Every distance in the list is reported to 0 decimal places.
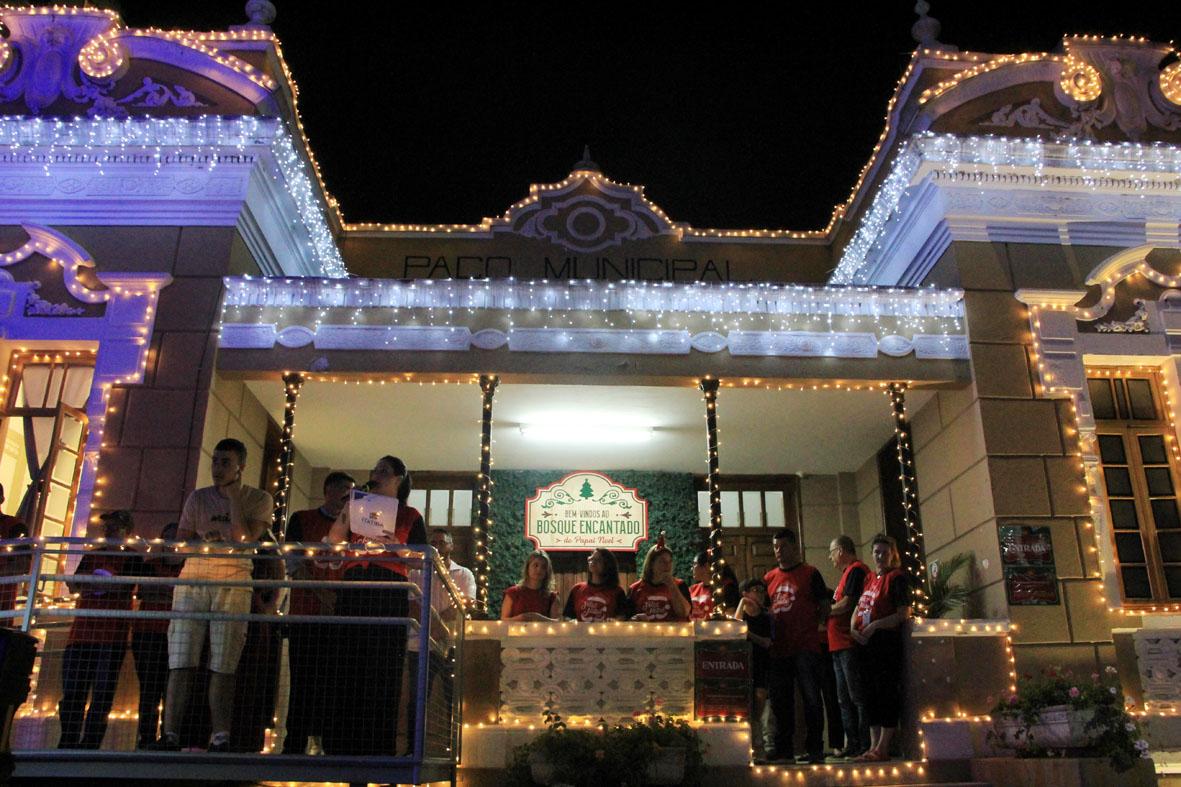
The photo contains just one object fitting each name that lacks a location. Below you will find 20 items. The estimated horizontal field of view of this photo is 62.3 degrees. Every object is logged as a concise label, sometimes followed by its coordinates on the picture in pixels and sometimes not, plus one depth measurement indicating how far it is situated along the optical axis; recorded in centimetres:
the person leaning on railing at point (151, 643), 556
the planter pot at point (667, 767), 705
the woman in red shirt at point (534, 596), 841
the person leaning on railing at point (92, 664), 572
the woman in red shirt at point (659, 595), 838
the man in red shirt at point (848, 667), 790
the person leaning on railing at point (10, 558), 681
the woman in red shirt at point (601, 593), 839
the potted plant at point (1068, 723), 715
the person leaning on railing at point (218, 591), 526
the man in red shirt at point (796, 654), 799
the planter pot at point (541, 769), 704
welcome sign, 1259
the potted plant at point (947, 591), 919
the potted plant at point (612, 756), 692
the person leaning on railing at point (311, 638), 532
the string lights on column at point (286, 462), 934
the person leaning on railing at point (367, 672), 530
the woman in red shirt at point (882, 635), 783
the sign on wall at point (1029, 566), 897
